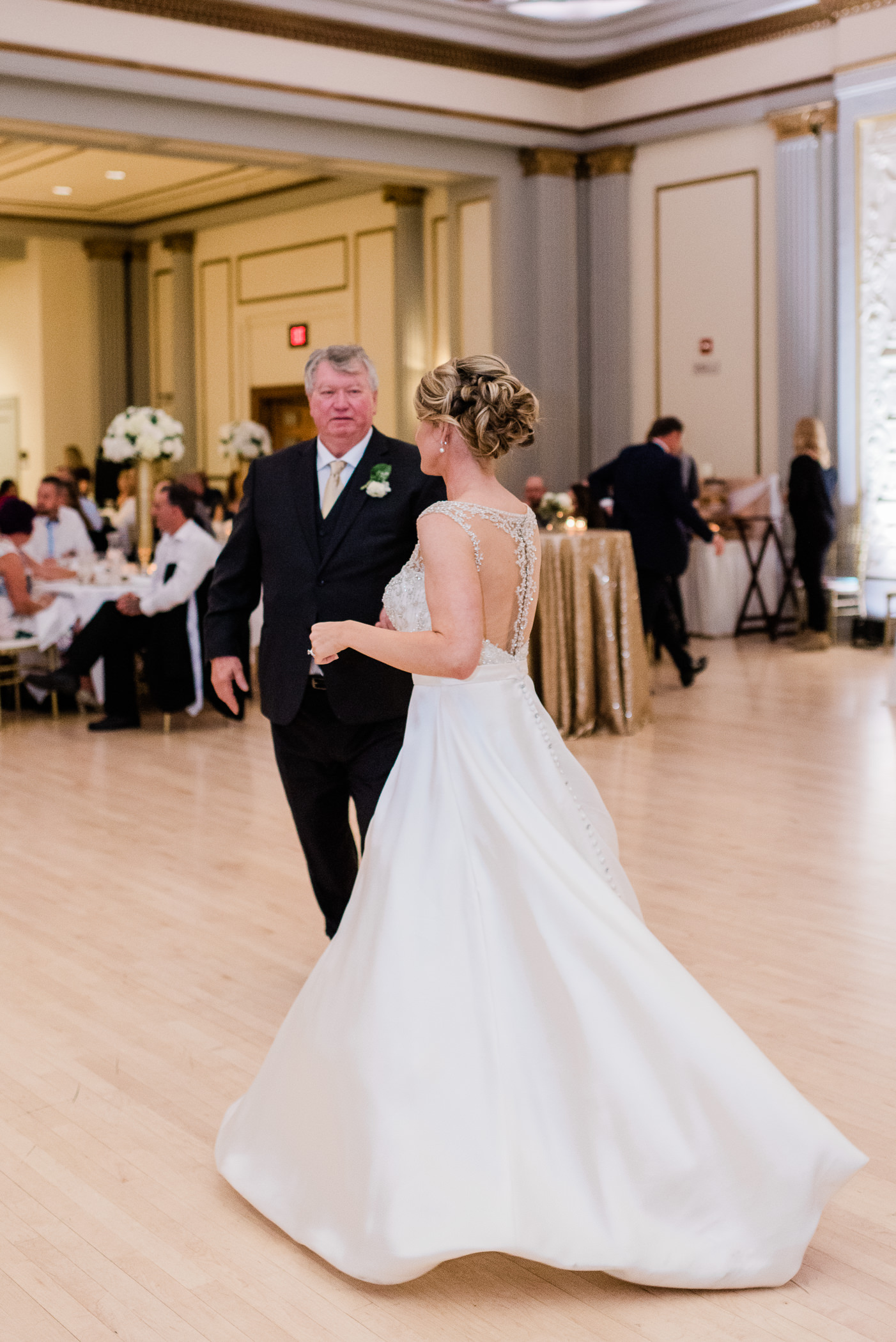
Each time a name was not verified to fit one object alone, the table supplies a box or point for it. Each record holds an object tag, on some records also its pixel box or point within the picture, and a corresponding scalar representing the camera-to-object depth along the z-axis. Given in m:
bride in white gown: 2.11
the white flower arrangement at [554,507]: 7.33
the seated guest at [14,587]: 7.35
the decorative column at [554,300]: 11.69
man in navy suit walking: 7.87
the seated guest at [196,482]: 9.86
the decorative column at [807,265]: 10.40
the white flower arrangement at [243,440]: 10.57
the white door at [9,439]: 16.38
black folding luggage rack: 10.51
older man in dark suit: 3.13
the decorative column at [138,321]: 16.06
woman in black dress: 9.73
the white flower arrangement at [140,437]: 8.12
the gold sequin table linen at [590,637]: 6.72
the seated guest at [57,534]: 8.24
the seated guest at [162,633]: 7.04
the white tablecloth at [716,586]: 10.52
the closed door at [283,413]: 14.53
